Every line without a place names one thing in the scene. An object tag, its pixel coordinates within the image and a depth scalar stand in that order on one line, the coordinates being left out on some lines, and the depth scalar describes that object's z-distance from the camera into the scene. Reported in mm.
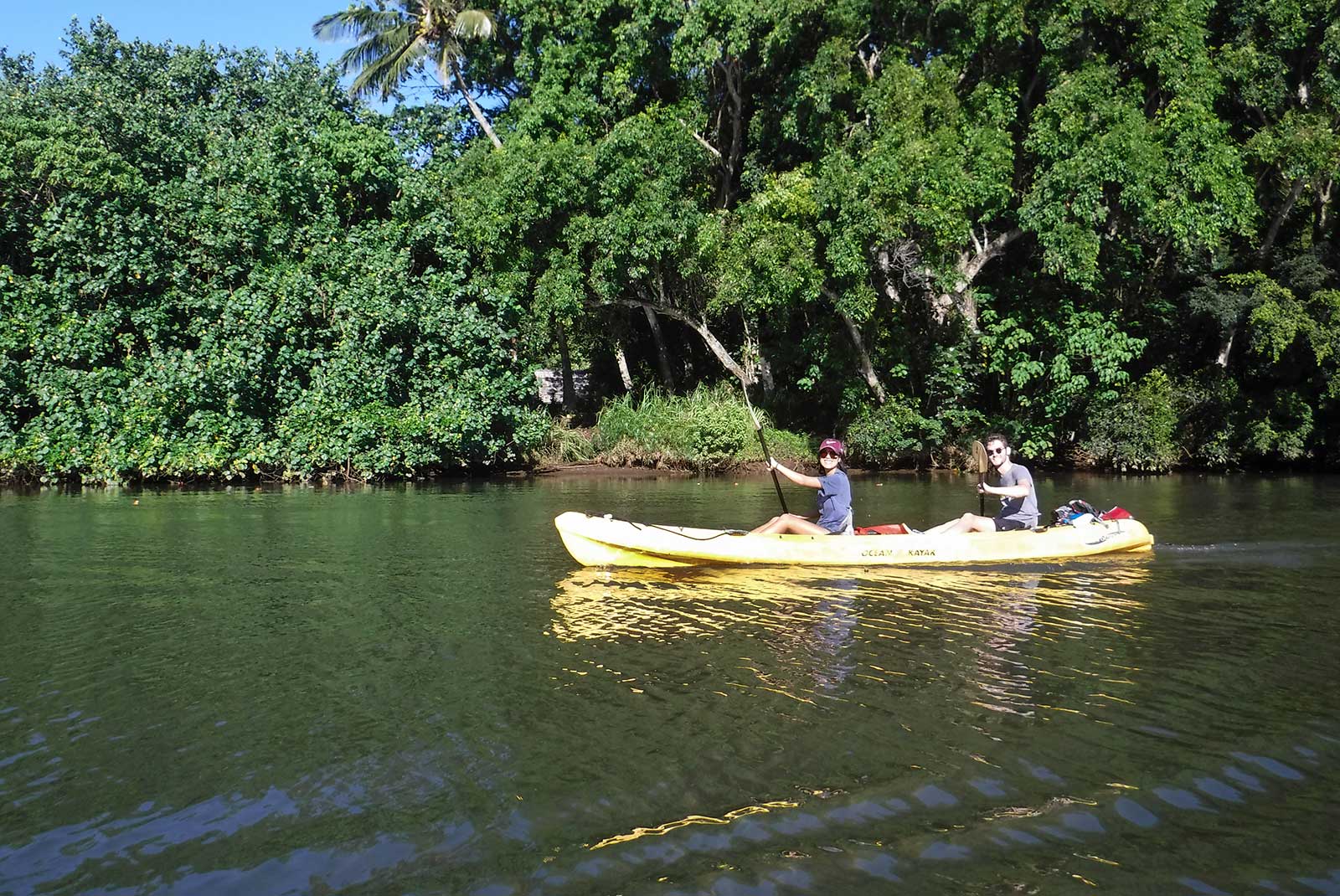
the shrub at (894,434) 23438
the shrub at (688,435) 23453
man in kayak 11961
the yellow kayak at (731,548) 11148
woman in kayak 11695
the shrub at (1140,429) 22766
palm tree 27438
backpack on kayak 12328
